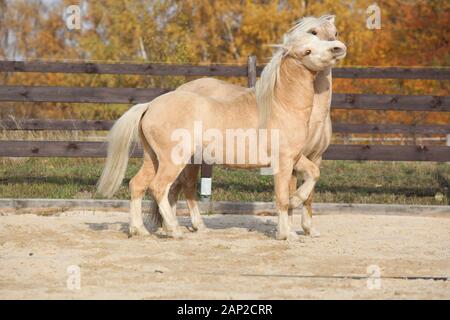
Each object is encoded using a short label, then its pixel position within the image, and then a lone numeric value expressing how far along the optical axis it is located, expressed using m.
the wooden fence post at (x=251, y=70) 19.66
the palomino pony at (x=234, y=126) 12.90
